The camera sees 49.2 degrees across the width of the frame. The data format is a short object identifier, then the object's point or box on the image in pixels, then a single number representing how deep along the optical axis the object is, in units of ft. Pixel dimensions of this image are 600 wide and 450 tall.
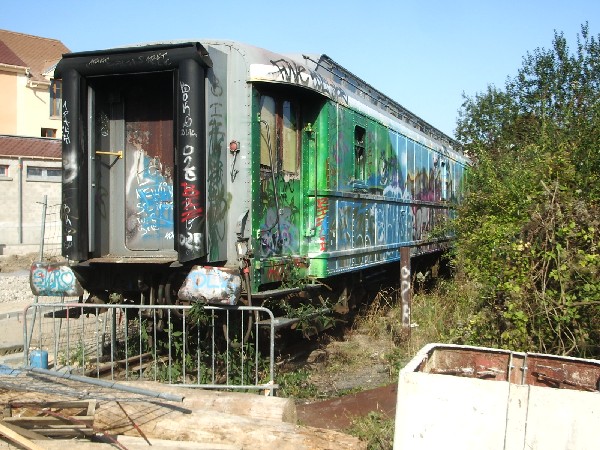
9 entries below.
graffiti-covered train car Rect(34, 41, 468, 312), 19.67
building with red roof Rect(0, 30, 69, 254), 95.61
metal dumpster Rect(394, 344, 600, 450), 10.36
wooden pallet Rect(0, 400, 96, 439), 13.94
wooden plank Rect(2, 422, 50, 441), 13.43
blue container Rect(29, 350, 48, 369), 20.12
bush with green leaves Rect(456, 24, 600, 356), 16.02
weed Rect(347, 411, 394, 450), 14.93
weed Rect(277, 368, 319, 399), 20.10
